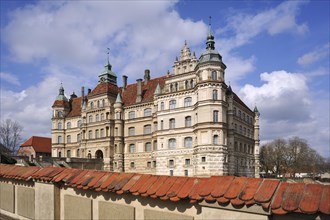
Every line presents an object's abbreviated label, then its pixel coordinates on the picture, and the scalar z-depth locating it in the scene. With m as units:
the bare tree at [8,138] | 71.00
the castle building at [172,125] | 39.16
